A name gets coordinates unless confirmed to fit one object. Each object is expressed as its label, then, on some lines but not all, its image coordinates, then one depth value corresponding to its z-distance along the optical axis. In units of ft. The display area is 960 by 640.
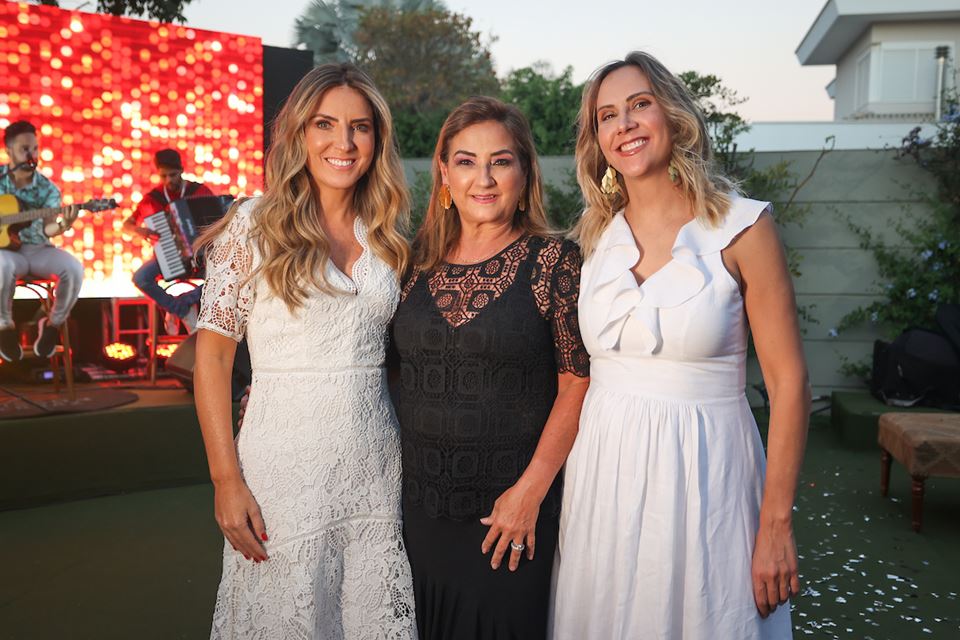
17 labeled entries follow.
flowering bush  22.44
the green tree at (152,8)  26.40
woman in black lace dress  6.92
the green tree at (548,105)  38.50
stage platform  16.05
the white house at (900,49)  39.50
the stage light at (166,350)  18.79
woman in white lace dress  6.86
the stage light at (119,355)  18.04
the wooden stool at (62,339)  16.78
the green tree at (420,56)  77.05
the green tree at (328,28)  87.81
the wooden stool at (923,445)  14.12
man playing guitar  16.39
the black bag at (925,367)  20.30
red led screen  17.08
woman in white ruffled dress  6.15
